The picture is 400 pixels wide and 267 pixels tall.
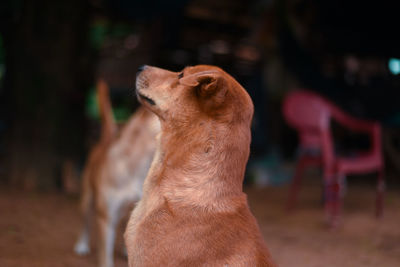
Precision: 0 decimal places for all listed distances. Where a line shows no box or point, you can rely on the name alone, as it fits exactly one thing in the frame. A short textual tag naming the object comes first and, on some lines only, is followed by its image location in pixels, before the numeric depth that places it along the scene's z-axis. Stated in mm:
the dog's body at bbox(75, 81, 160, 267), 3260
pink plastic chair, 4895
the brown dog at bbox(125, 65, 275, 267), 1568
